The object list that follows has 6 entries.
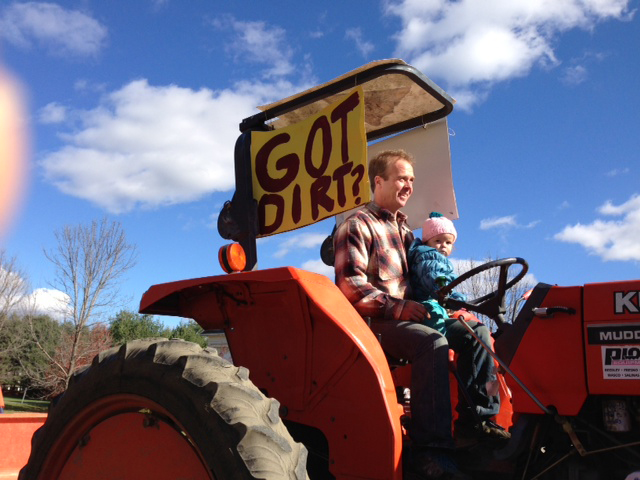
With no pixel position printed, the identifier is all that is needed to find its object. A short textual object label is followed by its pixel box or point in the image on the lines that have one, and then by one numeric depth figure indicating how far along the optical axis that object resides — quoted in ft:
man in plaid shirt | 7.95
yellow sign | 10.78
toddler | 9.41
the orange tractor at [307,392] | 6.77
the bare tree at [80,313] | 65.31
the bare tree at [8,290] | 71.31
